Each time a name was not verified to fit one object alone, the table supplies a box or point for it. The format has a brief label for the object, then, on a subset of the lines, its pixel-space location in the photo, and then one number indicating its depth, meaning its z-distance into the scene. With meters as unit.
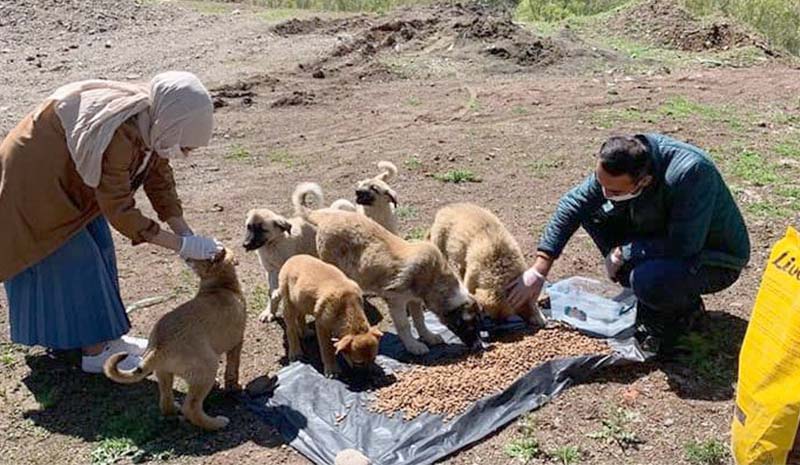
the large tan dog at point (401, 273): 5.30
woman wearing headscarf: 4.36
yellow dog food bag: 3.56
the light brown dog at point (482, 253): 5.52
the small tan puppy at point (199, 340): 4.42
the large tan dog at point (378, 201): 6.66
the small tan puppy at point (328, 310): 4.86
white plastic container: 5.41
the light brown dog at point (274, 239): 5.82
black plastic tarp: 4.38
